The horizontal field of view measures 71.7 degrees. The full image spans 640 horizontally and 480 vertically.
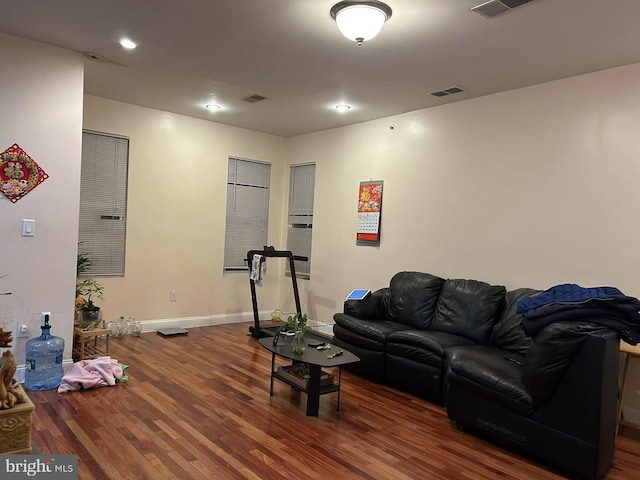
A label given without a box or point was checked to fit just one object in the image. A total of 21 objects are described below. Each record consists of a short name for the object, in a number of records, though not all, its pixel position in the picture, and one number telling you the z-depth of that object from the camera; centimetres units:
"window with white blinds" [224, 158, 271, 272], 607
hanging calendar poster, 519
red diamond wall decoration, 338
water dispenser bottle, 341
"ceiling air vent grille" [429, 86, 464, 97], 404
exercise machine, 528
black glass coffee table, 315
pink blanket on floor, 340
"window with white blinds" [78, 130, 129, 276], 491
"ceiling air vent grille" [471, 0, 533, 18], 250
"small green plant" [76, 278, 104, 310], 470
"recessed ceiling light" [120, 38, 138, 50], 333
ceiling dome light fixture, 259
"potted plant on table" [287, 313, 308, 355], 333
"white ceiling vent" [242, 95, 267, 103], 459
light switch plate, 347
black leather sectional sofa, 244
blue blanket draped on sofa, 247
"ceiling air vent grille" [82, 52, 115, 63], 365
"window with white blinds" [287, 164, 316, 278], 618
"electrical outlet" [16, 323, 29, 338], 347
